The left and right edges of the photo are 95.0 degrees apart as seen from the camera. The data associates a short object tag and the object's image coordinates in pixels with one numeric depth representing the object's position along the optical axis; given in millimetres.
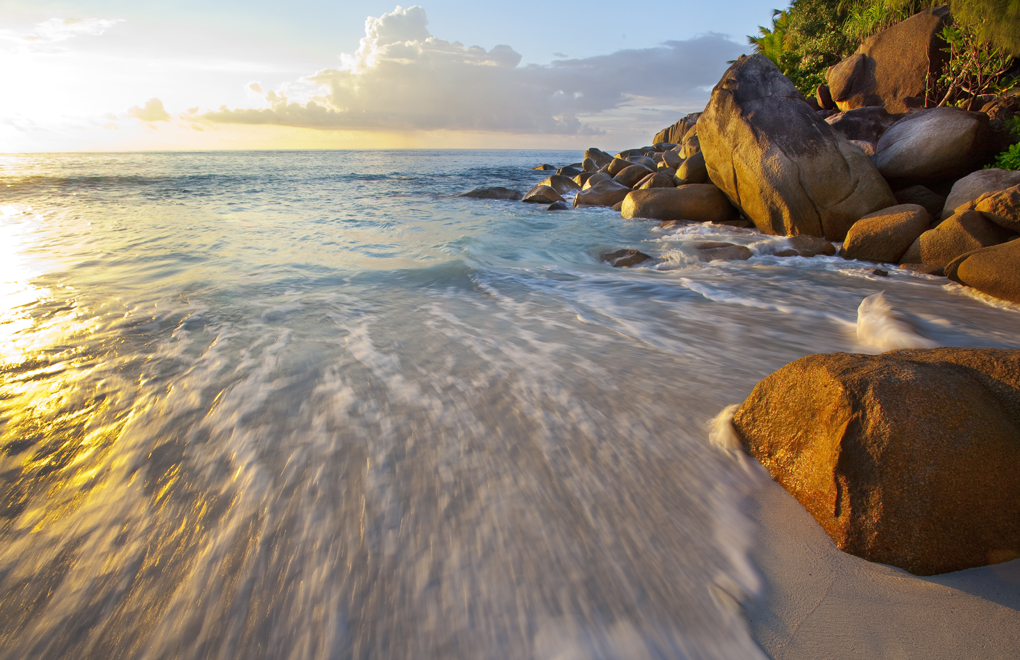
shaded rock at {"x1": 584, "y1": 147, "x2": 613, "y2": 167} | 23812
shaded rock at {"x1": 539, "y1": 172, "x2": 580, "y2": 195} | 15773
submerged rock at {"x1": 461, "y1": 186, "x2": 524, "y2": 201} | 15688
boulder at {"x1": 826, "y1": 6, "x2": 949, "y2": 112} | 12148
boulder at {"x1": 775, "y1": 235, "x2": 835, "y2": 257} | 6648
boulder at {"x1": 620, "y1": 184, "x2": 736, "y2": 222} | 9148
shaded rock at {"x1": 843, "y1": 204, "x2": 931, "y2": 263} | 5969
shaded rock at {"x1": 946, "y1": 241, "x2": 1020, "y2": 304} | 4383
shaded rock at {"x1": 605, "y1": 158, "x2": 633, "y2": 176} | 17458
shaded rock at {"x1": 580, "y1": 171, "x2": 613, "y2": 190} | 14159
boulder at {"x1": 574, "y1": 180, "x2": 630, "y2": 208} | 13266
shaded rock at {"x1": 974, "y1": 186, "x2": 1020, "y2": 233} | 4820
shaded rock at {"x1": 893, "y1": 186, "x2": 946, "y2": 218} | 6961
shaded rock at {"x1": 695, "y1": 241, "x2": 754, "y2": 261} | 6727
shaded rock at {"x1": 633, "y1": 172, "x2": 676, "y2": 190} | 11272
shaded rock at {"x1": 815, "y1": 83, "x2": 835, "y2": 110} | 14422
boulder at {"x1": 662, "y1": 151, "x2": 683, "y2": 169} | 16703
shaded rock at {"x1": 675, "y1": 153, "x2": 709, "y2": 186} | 10016
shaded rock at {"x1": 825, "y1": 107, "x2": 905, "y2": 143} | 9297
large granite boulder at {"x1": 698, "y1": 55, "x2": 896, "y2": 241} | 6828
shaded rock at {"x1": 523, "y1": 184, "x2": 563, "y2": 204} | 14289
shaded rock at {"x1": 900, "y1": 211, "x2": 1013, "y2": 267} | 5020
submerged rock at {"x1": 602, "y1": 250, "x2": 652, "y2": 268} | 6766
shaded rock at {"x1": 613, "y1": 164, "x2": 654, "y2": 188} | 14664
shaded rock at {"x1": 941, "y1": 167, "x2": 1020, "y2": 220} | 5879
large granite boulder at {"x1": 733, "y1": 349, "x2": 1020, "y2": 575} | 1559
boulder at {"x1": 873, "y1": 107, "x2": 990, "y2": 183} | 7062
